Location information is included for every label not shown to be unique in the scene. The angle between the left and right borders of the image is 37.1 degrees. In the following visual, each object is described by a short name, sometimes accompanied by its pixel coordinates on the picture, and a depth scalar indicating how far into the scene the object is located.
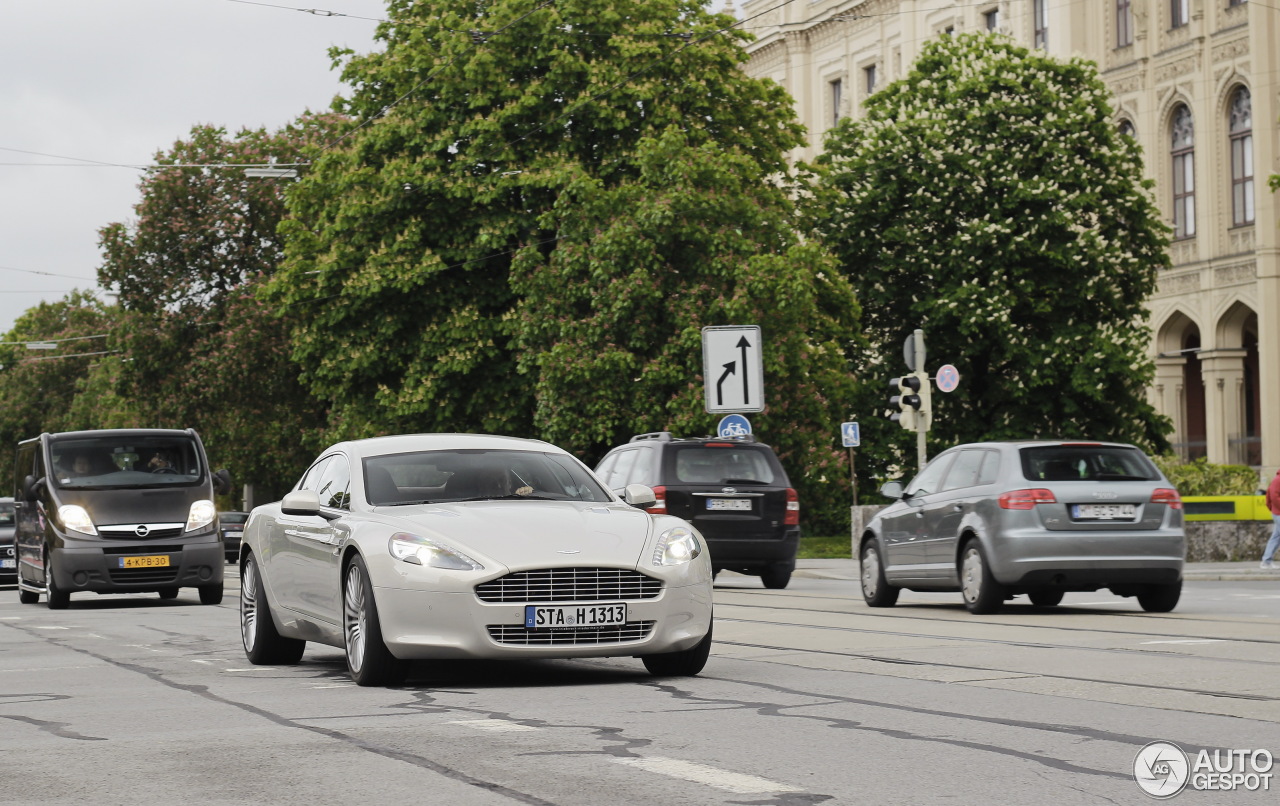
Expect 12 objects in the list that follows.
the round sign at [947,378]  30.24
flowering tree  42.31
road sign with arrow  29.36
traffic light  27.94
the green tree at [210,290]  55.28
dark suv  23.19
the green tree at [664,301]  35.34
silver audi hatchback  16.33
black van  23.14
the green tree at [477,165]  38.38
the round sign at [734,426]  29.19
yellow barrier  29.48
